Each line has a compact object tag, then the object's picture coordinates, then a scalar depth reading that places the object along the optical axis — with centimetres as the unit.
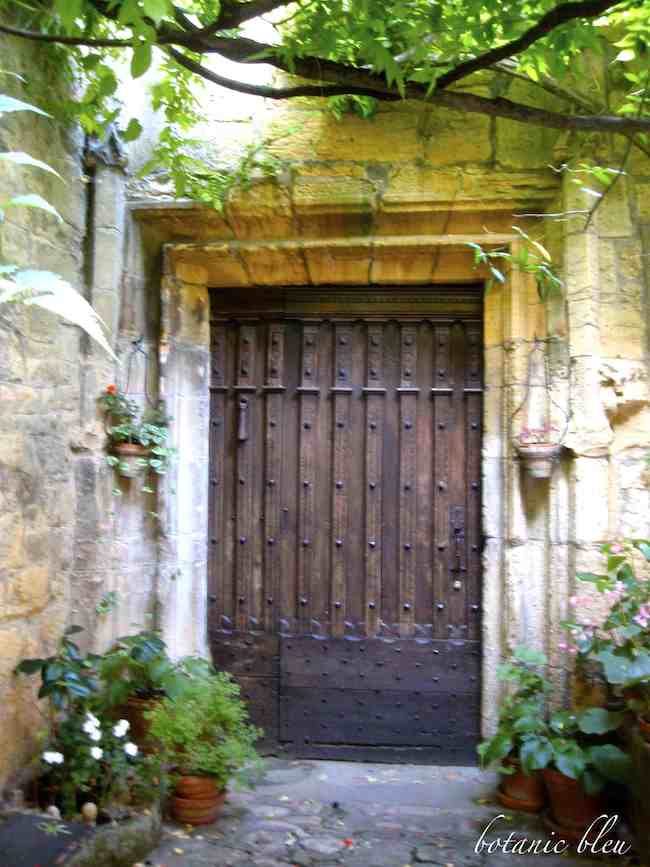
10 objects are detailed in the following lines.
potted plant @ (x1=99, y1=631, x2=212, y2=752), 256
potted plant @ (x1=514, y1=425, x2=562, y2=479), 280
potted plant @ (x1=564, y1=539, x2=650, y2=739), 230
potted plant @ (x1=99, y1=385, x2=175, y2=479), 293
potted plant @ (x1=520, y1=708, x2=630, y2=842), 237
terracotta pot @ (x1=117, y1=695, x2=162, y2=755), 268
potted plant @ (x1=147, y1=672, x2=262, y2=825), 254
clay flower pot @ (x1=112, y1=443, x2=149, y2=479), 294
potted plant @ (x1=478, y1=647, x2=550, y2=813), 255
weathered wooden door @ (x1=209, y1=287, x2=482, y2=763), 318
